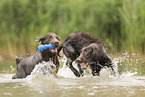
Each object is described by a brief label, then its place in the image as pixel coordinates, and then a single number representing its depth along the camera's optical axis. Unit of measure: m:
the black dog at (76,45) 18.70
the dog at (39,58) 17.94
